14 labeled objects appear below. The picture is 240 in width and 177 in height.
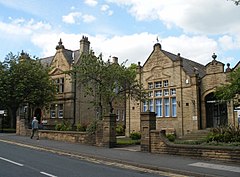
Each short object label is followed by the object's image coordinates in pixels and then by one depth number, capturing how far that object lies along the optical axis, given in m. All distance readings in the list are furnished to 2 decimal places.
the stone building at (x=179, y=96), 28.12
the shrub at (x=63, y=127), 28.86
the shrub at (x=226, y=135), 16.62
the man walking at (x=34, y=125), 25.19
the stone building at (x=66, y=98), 40.19
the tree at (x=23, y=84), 33.09
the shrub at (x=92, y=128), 20.76
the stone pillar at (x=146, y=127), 17.11
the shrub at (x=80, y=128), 30.39
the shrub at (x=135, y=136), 26.55
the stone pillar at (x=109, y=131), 19.48
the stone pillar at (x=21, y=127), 28.83
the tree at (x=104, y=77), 26.28
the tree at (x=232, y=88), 18.92
